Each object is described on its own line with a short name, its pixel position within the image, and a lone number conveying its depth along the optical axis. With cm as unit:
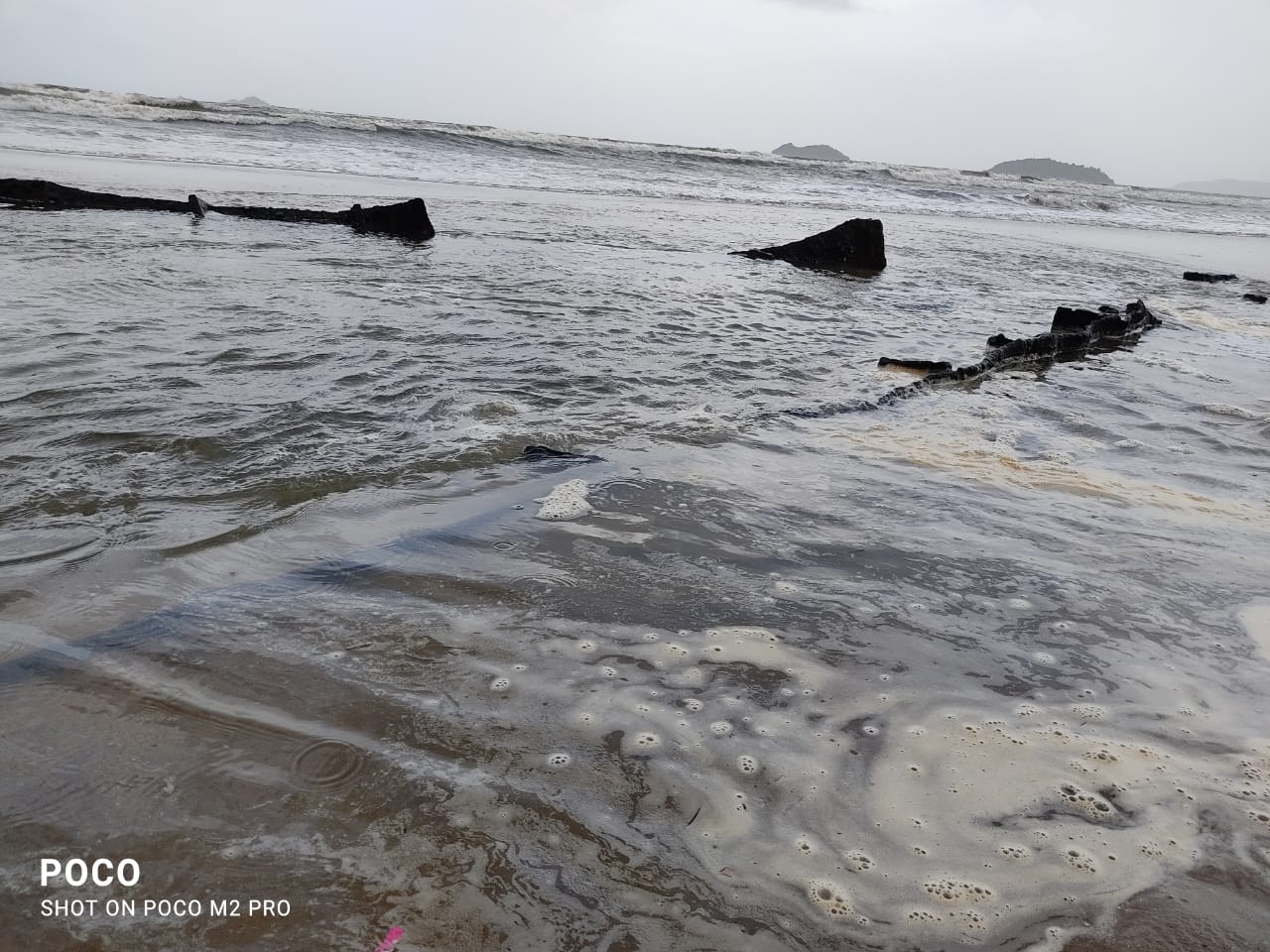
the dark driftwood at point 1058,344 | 508
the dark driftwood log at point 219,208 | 897
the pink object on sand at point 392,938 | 138
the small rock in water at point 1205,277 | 1178
